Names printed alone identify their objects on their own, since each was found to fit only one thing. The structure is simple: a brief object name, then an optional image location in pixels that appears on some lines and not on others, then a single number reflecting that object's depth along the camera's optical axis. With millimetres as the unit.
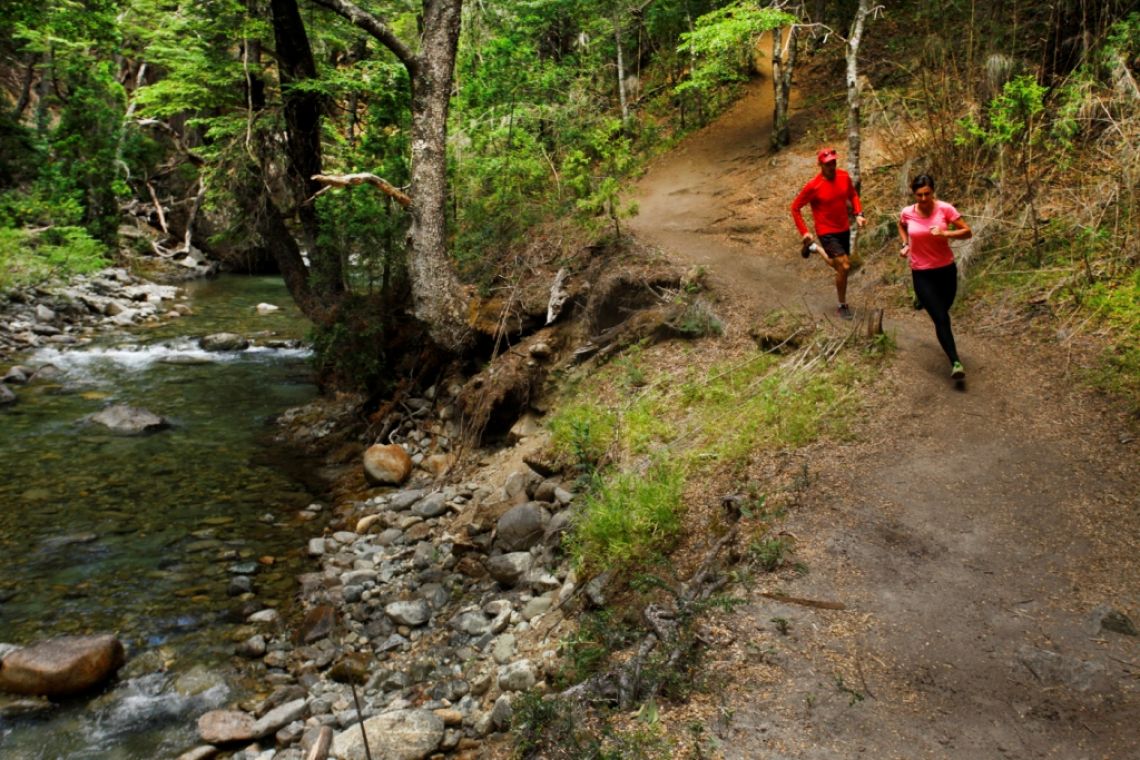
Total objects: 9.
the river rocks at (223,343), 17000
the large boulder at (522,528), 7359
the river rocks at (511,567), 6961
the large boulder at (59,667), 5828
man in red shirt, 8523
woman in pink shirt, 7031
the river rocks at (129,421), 11688
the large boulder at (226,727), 5414
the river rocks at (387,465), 10016
